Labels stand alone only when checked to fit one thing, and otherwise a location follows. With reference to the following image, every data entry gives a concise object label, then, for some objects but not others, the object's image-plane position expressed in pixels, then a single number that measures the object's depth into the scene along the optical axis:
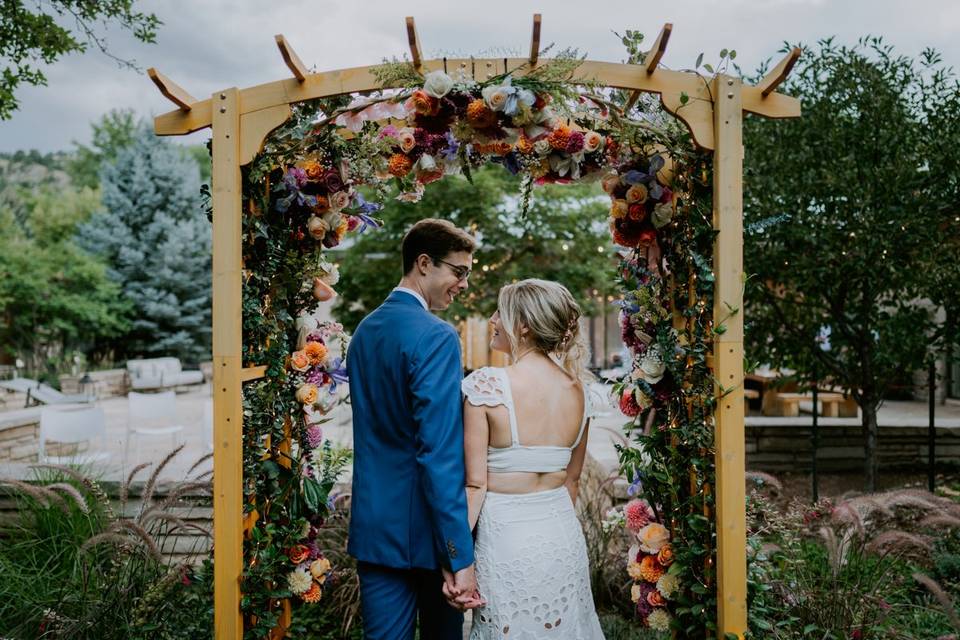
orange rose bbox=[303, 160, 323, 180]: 2.96
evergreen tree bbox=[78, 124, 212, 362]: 19.20
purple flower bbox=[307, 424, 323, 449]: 3.08
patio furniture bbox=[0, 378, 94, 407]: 11.00
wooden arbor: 2.41
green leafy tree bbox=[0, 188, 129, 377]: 15.88
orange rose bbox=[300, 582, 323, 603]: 2.83
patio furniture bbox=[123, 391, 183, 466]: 7.13
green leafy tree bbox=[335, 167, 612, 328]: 10.20
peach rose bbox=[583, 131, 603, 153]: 2.72
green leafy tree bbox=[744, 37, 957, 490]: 4.61
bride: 2.19
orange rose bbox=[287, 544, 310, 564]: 2.81
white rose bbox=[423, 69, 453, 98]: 2.37
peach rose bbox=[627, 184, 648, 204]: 2.81
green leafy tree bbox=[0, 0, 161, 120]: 4.77
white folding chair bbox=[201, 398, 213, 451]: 6.64
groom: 2.07
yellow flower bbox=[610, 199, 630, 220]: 2.92
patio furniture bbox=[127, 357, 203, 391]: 15.54
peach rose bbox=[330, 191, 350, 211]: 3.11
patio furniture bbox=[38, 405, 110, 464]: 5.50
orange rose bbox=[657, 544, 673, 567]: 2.68
